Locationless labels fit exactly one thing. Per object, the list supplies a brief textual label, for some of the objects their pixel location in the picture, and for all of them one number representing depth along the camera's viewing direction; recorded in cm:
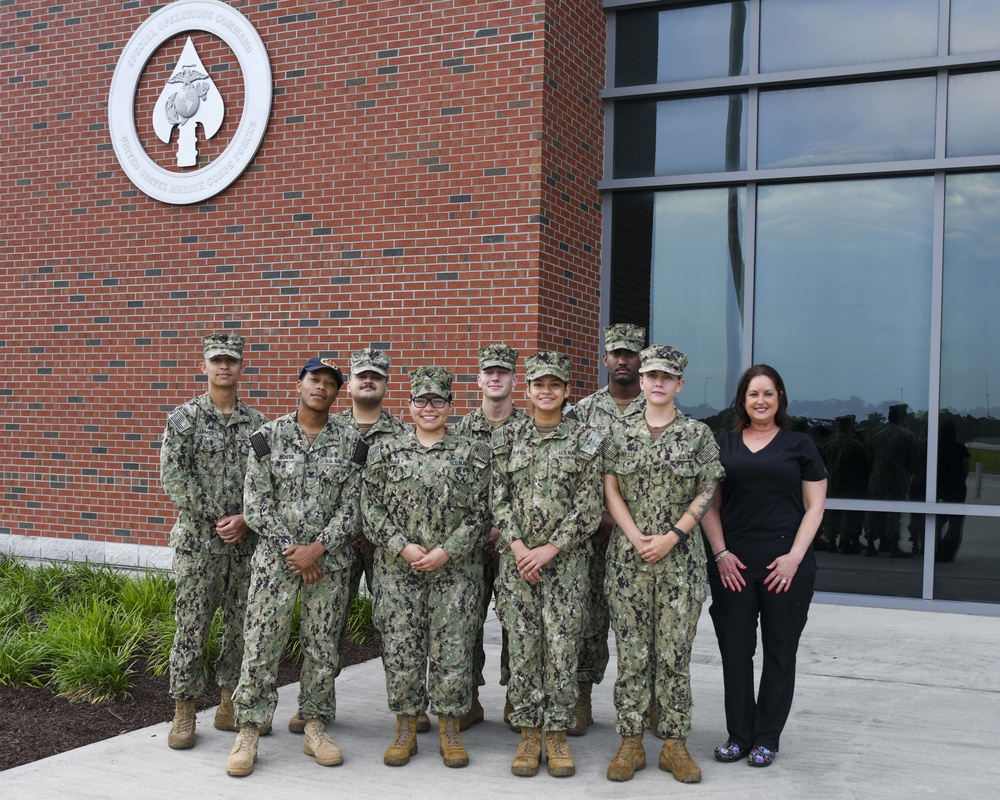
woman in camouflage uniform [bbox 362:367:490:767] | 453
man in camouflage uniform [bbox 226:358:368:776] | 448
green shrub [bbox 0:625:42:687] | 575
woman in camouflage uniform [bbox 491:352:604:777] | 442
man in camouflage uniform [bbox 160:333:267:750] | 475
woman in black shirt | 448
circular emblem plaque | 851
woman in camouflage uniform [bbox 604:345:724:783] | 435
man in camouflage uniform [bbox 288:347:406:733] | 492
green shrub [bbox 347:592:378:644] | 671
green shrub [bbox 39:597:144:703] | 554
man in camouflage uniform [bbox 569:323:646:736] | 481
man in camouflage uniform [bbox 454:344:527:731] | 491
